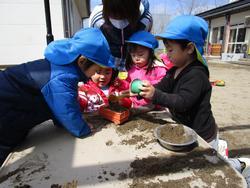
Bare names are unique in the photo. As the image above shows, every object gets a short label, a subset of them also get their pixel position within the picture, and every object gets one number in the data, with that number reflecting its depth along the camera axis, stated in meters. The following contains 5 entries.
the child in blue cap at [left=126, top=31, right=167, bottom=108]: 2.08
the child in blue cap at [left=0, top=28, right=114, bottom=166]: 1.30
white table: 0.93
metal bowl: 1.14
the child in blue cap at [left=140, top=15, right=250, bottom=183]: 1.48
